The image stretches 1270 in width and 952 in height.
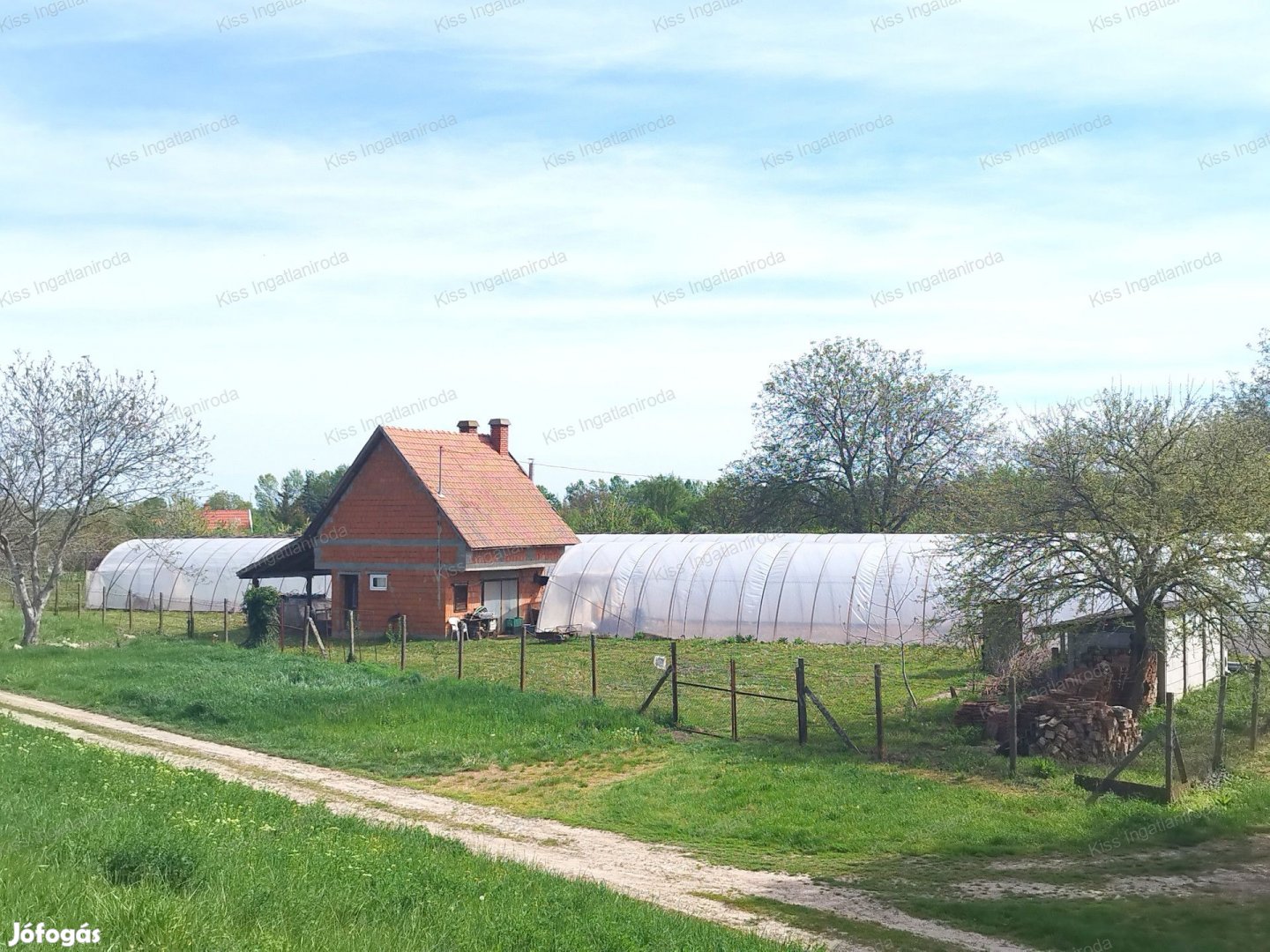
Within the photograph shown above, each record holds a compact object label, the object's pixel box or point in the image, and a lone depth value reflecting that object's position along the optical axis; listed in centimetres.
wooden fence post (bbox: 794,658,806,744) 1825
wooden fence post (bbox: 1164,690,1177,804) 1461
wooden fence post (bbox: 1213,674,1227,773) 1658
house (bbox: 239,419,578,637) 3831
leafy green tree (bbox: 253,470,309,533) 8719
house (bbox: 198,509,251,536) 8631
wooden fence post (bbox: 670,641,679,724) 1997
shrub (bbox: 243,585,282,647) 3509
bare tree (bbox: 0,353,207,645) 3159
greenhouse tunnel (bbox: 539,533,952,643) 3538
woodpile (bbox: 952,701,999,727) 1998
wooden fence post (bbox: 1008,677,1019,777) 1663
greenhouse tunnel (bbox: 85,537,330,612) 4944
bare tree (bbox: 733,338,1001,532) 5984
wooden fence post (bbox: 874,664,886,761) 1709
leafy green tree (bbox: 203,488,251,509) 12880
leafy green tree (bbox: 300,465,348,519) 8981
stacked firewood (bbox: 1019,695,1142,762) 1786
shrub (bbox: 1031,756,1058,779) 1669
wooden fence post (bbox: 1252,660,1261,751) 1825
